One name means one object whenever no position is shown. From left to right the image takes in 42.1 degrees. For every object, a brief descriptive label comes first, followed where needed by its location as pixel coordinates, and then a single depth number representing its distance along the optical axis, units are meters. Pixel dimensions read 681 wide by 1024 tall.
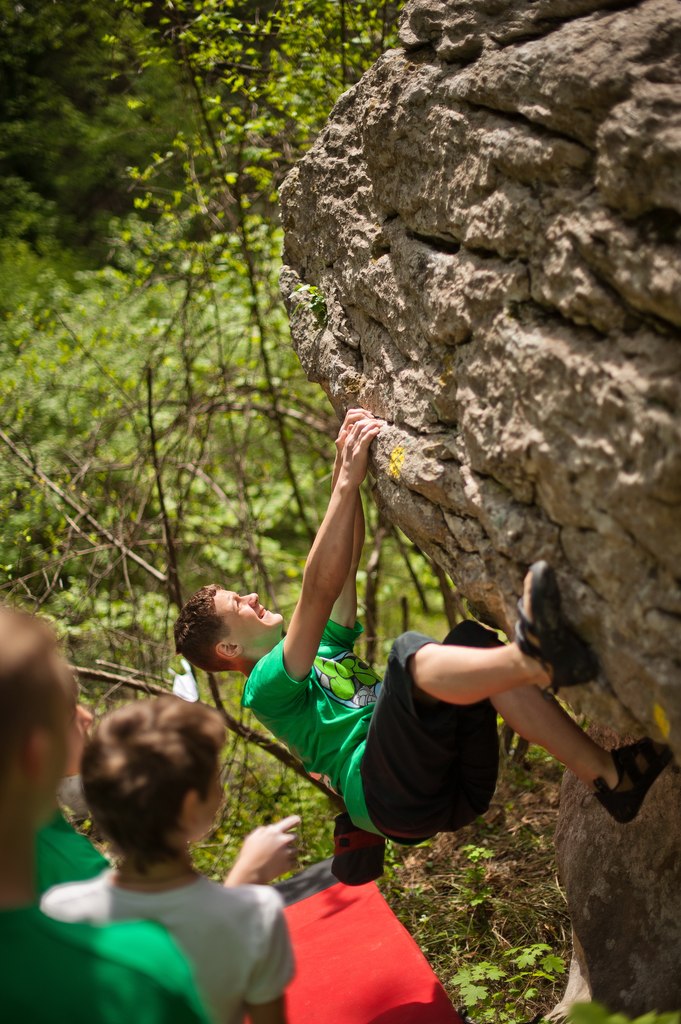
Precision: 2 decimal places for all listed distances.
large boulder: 1.60
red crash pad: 2.56
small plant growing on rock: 2.82
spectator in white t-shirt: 1.59
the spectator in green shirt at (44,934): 1.29
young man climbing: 1.91
